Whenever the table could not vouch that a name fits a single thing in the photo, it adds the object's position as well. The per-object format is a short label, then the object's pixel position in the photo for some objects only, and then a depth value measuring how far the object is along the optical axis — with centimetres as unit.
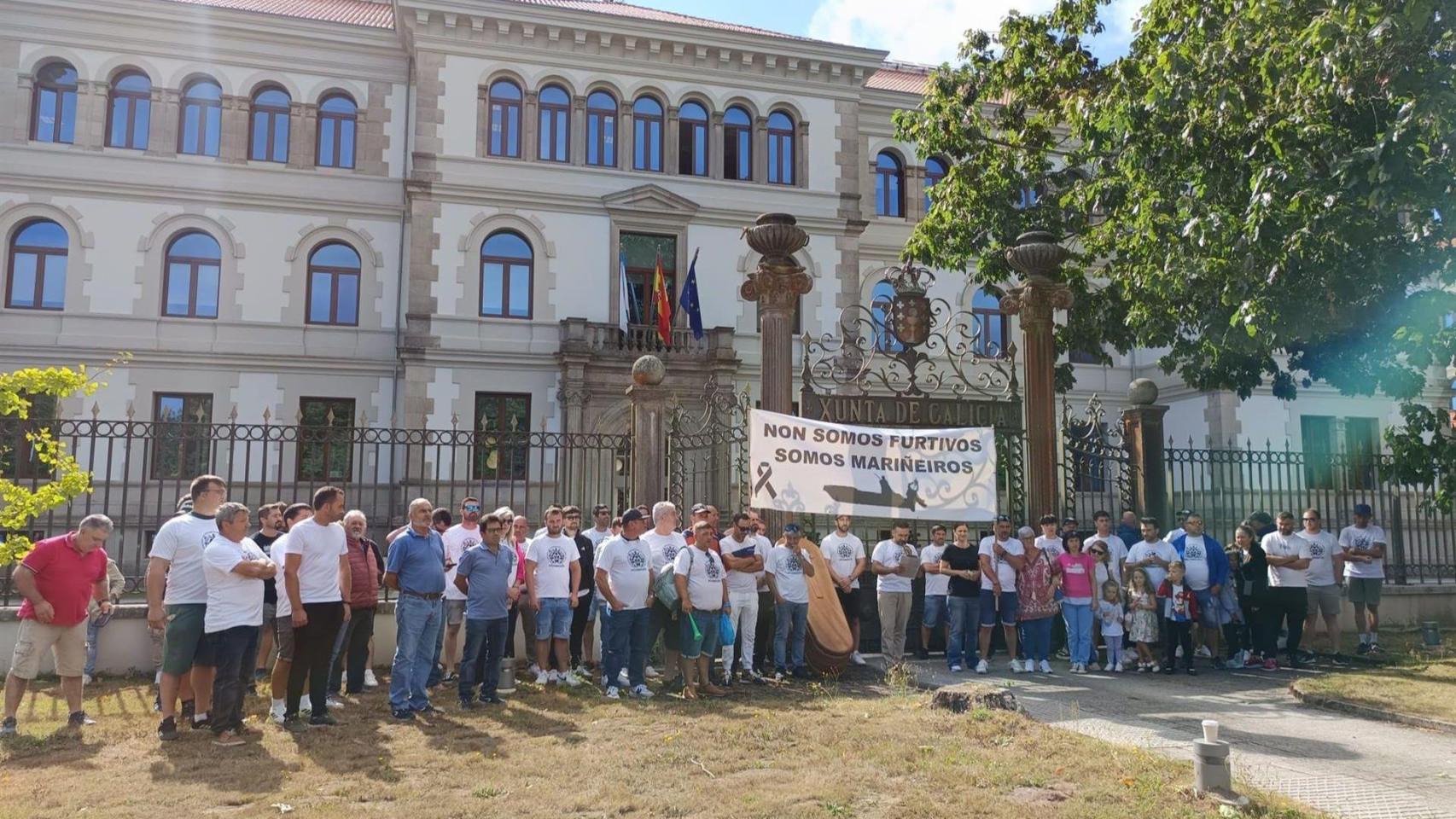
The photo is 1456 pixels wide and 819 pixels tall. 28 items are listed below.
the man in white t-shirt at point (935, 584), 1139
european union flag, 2508
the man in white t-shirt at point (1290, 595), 1182
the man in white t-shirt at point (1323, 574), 1250
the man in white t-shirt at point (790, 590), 1045
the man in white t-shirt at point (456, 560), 1039
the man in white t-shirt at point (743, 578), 1016
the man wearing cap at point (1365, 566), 1314
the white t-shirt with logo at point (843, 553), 1123
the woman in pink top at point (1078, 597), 1110
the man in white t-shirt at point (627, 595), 970
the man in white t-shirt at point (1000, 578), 1123
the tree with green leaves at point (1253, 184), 1025
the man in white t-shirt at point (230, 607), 771
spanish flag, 2475
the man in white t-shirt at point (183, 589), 779
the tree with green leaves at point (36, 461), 995
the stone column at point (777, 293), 1179
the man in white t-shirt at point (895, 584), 1109
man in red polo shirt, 805
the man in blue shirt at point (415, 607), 867
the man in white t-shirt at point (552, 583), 1002
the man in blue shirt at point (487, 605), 911
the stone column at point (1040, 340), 1237
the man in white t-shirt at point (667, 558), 1011
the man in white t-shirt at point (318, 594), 831
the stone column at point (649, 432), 1270
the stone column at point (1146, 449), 1361
